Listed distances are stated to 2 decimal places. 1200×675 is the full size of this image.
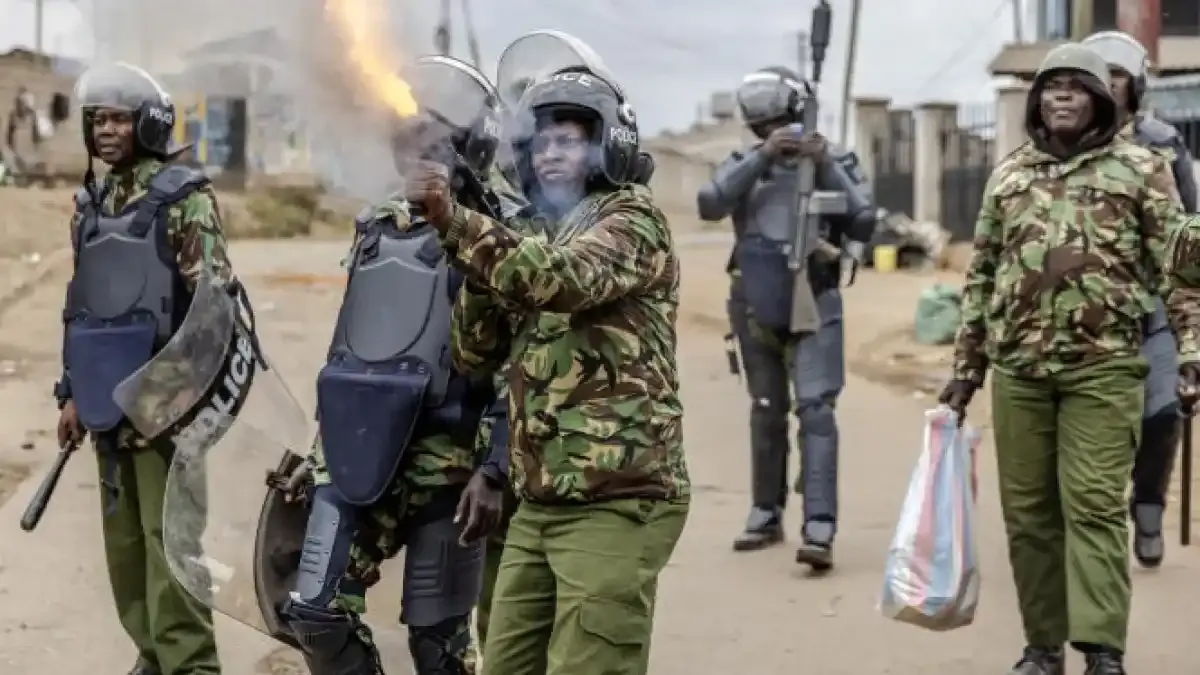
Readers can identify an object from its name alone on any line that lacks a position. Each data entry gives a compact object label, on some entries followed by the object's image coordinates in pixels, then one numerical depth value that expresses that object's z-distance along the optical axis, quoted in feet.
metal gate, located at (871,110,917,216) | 95.45
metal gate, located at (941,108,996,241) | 89.25
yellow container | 82.99
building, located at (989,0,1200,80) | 81.61
